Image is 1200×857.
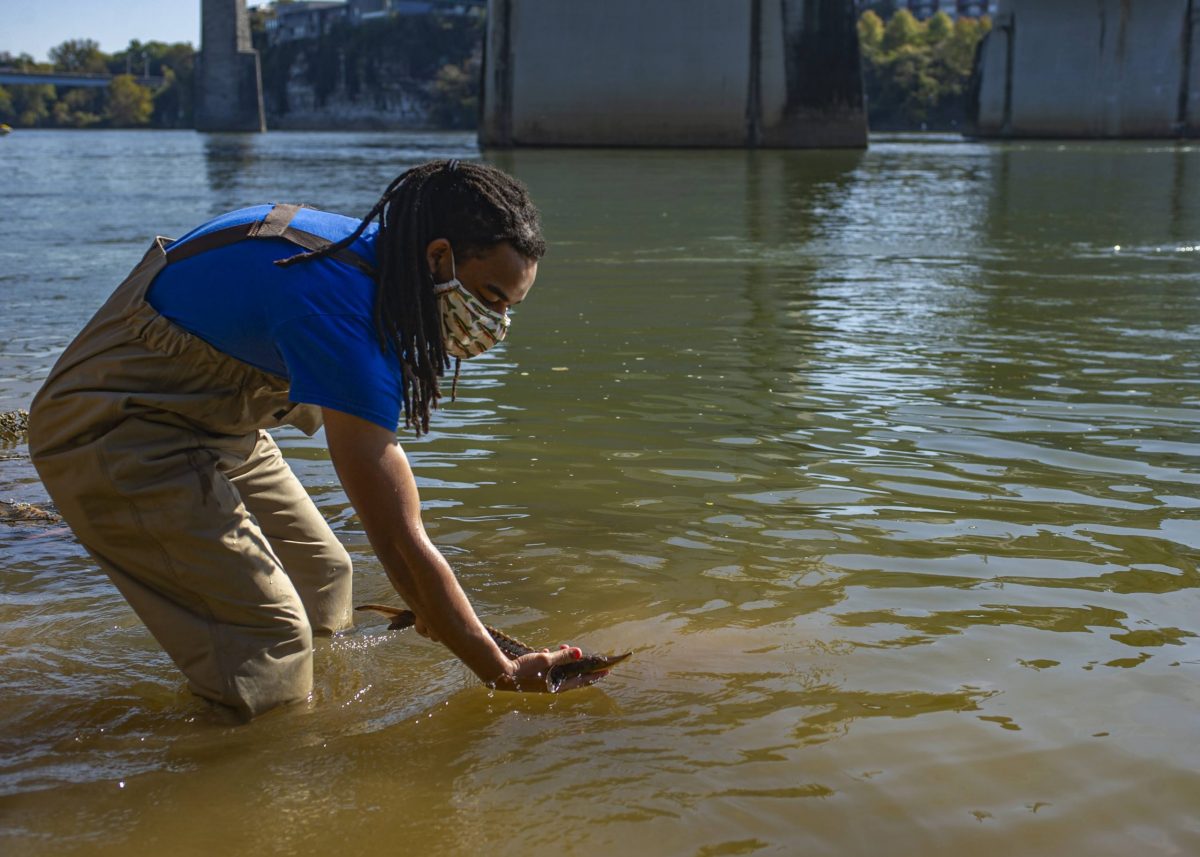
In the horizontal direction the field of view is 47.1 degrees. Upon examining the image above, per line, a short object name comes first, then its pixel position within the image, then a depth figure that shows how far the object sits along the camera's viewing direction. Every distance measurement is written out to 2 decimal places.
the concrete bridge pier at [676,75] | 47.94
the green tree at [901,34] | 130.12
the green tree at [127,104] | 162.88
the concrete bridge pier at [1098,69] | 64.25
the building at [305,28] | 189.75
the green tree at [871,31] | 131.98
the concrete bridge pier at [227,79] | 110.00
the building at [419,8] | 166.75
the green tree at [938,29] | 130.25
